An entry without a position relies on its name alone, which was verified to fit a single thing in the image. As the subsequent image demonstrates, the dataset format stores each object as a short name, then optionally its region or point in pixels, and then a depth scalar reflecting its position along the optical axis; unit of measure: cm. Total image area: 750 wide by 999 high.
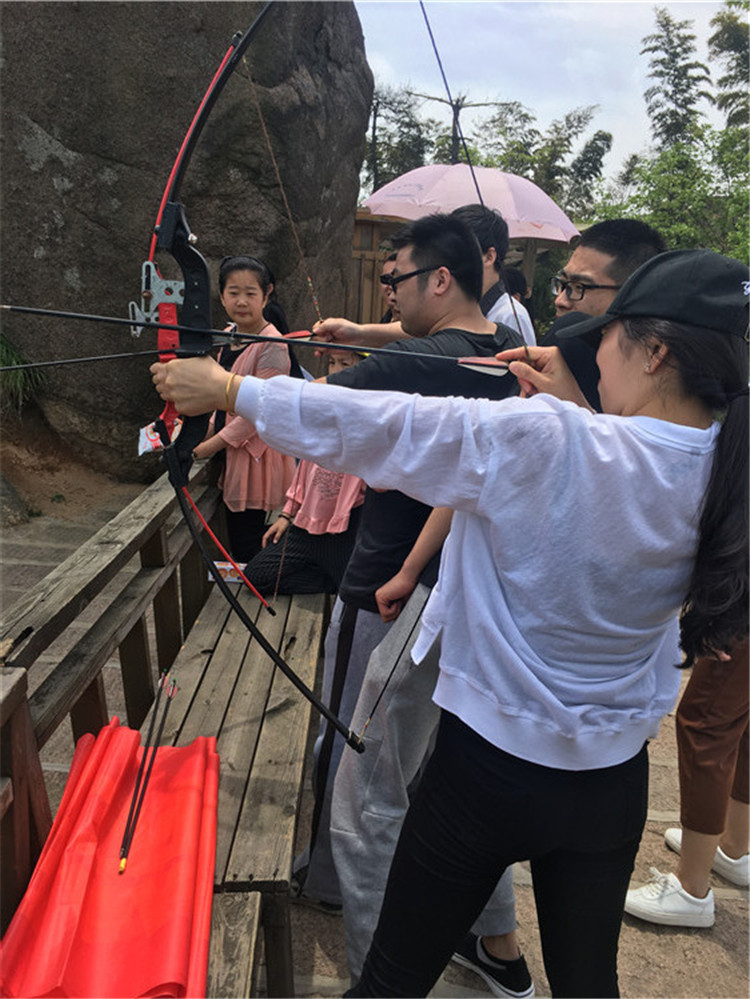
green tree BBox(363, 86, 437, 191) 2644
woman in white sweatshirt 108
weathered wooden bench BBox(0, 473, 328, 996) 155
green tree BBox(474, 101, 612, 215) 2405
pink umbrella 500
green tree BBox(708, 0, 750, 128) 2509
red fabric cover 134
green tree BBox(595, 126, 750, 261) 1441
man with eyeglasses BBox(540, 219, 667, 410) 211
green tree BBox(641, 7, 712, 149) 2659
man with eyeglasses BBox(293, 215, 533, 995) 176
